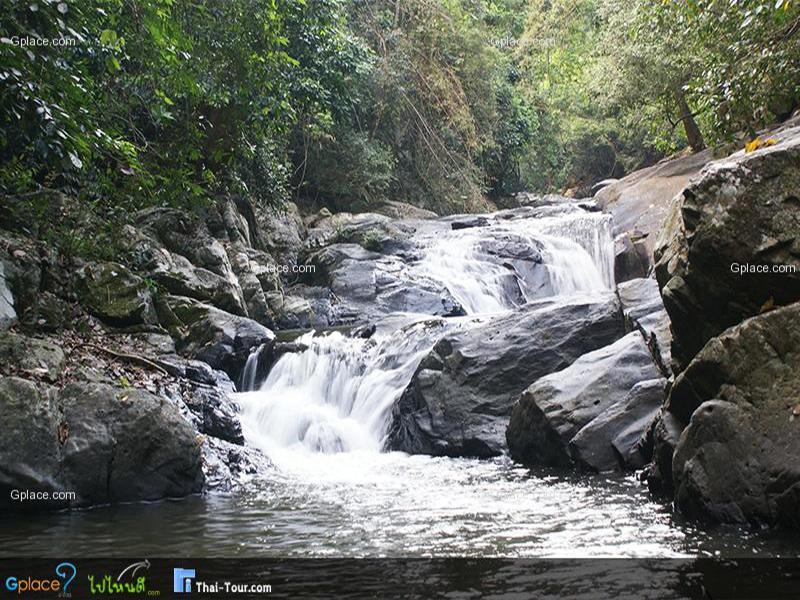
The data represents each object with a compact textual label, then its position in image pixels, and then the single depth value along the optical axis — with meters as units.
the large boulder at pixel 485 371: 9.77
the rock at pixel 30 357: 7.23
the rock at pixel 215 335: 12.03
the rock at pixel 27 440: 6.32
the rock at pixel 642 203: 16.39
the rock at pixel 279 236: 19.81
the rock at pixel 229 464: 7.89
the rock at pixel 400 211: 24.39
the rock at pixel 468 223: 21.69
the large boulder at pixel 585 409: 7.84
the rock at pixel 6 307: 8.38
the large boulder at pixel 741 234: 5.52
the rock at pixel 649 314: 8.26
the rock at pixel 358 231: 19.86
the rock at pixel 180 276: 12.59
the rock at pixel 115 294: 10.34
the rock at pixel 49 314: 8.93
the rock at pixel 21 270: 8.90
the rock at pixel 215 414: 8.96
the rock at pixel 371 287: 16.92
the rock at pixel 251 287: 15.79
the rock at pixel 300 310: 16.45
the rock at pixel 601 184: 26.48
